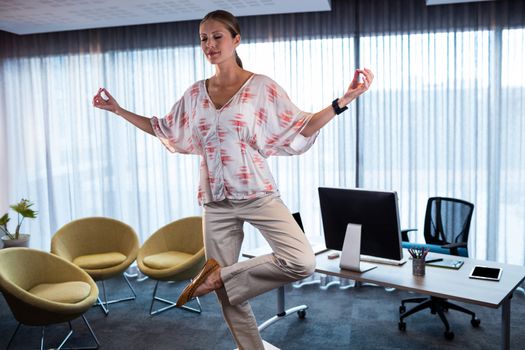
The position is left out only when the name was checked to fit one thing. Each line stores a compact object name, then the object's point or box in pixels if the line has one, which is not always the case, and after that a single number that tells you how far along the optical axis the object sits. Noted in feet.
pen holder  11.16
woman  9.37
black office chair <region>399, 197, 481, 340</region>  14.74
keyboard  12.07
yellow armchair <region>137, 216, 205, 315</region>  15.83
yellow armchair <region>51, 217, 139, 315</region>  16.67
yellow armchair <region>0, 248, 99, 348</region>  12.42
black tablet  10.83
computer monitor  11.08
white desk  9.96
